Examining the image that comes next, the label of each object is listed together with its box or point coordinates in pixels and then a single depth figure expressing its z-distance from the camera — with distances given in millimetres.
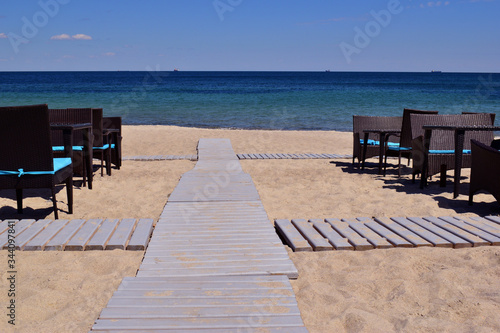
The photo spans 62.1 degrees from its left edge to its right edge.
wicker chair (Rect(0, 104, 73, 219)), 4195
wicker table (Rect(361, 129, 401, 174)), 7312
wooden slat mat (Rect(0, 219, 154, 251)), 3434
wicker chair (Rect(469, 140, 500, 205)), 4703
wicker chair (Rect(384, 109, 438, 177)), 7141
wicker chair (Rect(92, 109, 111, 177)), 7074
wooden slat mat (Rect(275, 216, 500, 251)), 3547
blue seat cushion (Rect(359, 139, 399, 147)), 8125
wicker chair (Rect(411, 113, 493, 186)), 6184
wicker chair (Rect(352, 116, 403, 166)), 8039
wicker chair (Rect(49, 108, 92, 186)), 6586
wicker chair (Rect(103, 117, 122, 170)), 7660
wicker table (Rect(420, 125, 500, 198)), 5572
